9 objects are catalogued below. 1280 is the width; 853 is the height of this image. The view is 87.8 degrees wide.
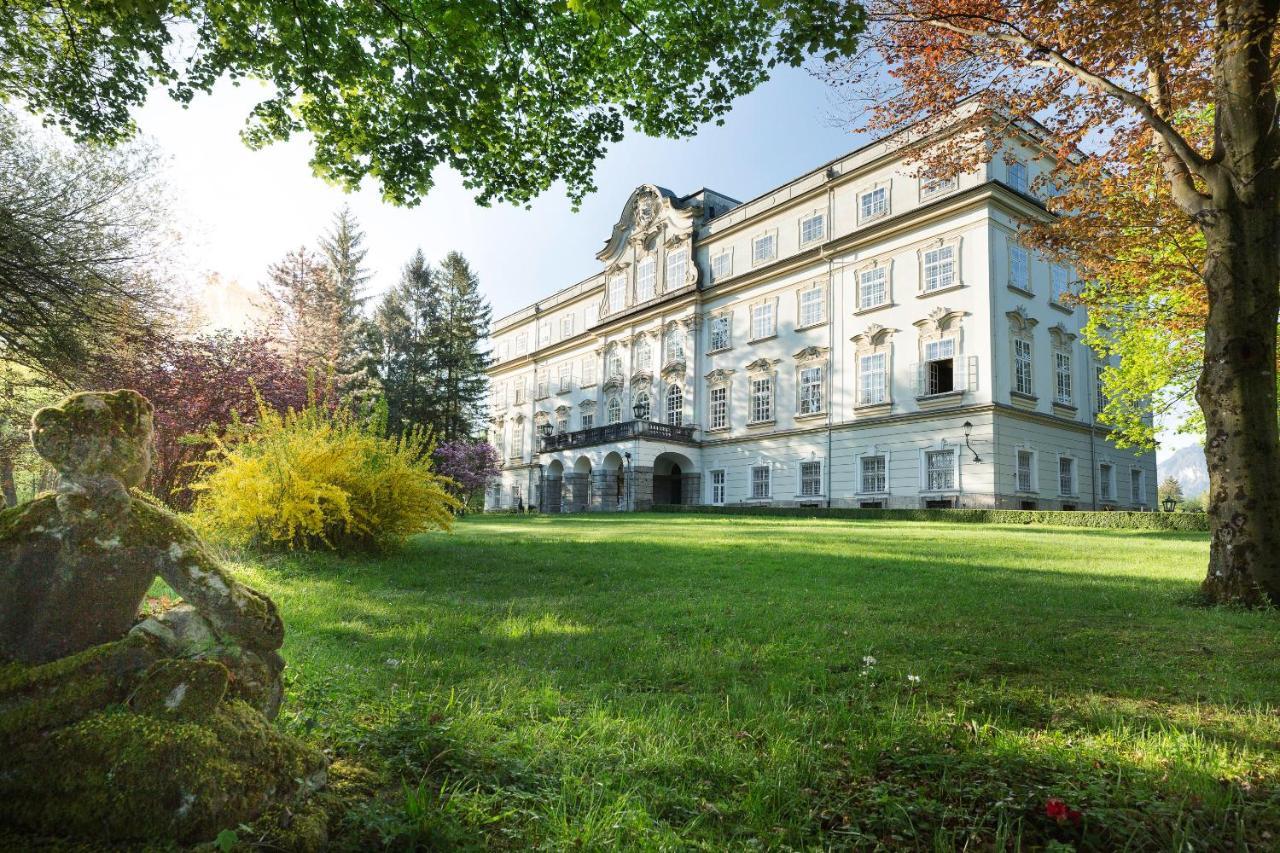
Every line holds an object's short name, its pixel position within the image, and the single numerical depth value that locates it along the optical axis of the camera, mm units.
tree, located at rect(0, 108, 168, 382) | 11914
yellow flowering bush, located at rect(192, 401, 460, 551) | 8969
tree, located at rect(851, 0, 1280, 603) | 6691
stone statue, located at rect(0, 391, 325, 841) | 1758
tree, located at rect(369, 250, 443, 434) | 42469
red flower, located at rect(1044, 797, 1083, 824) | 2340
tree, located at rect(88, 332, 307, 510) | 14969
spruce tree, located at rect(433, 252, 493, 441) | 44000
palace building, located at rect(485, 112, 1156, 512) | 26188
